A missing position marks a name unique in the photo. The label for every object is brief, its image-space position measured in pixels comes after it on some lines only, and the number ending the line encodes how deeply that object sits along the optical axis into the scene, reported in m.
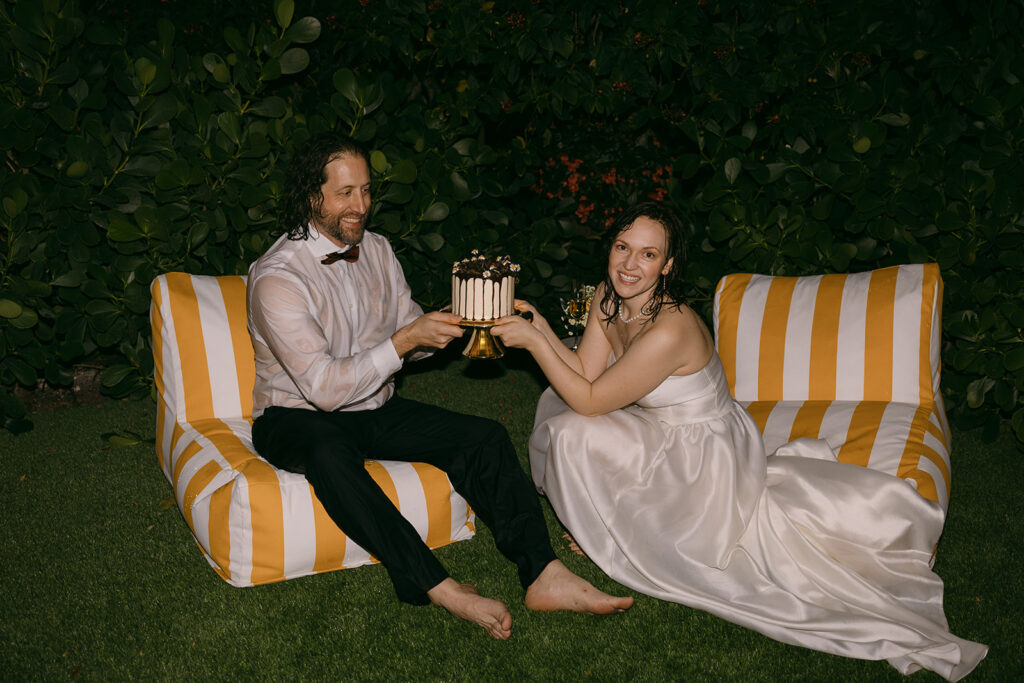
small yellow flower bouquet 4.10
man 2.82
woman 2.68
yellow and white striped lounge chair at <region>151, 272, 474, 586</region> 2.92
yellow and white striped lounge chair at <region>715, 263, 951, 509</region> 3.33
